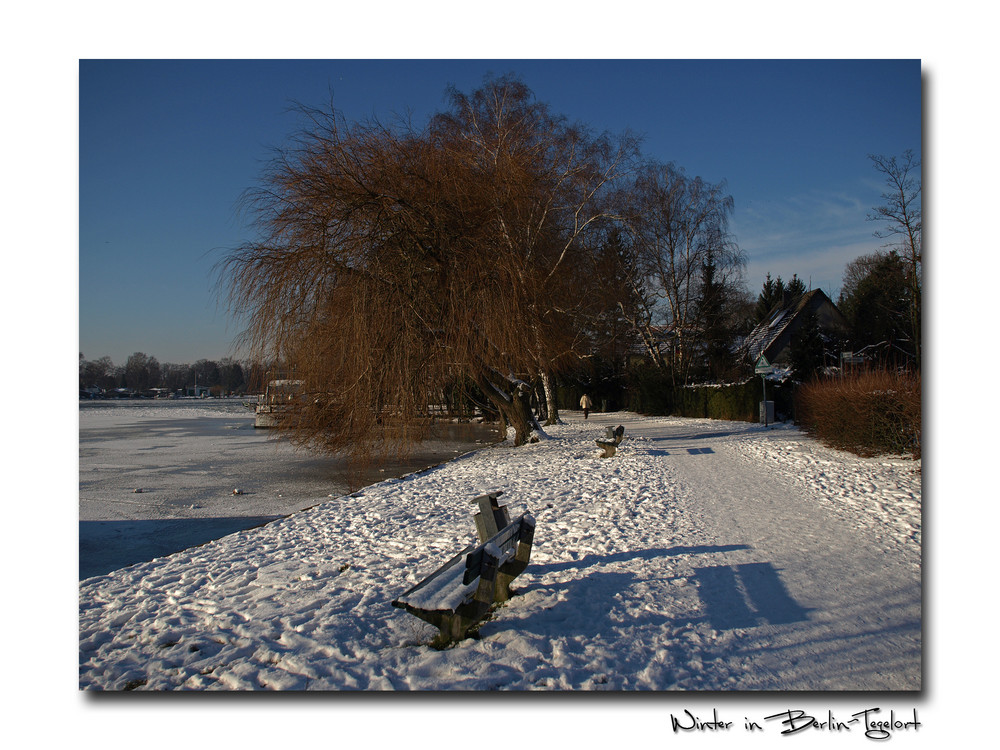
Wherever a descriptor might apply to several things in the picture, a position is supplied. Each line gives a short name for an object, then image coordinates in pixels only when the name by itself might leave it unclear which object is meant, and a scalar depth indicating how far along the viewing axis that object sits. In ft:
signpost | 51.35
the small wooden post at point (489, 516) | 13.56
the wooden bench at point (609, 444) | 37.29
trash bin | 58.91
